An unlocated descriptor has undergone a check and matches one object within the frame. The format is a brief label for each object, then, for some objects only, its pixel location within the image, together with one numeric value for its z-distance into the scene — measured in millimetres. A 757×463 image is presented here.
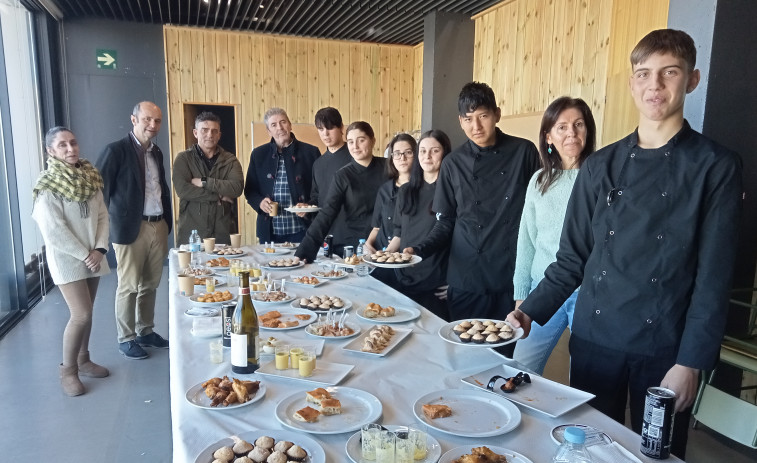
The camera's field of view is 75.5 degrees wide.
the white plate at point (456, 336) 1510
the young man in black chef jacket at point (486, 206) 2426
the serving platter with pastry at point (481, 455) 1021
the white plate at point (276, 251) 3422
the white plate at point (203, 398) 1283
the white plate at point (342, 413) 1183
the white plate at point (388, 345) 1644
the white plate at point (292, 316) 1884
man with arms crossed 3953
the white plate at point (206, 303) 2152
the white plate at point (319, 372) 1438
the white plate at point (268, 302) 2182
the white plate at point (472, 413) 1174
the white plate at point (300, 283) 2535
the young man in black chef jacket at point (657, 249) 1361
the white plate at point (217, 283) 2461
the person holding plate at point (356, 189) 3395
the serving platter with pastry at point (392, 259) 2330
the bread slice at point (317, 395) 1287
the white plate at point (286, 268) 2885
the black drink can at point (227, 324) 1695
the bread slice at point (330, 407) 1256
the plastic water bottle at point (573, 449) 949
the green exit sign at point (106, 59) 6586
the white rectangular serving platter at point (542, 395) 1259
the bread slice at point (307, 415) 1208
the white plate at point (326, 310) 2057
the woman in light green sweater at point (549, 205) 2037
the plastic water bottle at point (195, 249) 2977
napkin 1032
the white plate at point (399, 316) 1967
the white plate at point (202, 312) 2057
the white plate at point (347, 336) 1778
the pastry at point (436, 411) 1230
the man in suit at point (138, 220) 3510
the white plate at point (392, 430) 1051
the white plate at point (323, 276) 2670
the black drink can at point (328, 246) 3264
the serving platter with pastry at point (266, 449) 1041
